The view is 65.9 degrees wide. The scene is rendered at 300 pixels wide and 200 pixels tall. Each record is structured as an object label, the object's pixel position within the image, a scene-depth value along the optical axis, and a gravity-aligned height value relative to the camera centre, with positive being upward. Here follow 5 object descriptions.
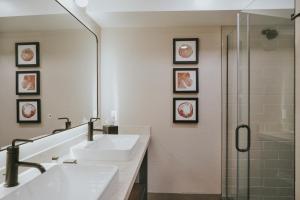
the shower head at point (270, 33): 2.20 +0.62
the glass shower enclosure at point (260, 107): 2.17 -0.09
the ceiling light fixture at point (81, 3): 2.09 +0.86
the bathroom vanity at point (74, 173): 1.07 -0.42
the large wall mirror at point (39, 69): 1.27 +0.20
